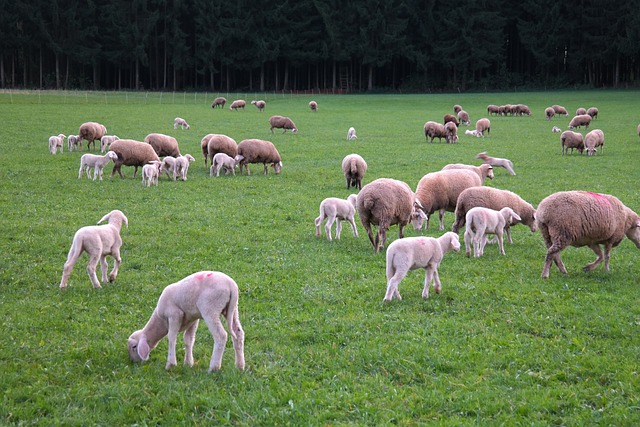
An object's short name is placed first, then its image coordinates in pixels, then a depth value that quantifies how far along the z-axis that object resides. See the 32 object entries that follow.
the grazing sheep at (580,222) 10.82
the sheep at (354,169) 19.62
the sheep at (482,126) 38.48
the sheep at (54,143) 26.95
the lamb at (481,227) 12.12
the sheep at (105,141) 26.98
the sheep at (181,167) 21.67
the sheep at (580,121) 39.50
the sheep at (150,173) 20.20
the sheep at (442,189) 15.13
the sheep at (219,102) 63.99
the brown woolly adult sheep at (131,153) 21.69
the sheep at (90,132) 28.78
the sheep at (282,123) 39.94
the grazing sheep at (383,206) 12.69
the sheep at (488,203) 13.65
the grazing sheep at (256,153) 23.28
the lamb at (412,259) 9.21
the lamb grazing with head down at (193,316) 6.78
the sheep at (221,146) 24.14
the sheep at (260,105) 59.68
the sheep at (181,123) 39.91
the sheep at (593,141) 29.00
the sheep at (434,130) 34.53
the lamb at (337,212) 13.57
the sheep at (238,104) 61.35
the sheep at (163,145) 24.00
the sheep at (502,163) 22.85
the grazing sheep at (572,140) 29.12
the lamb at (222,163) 22.84
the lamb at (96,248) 9.52
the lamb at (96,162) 21.08
